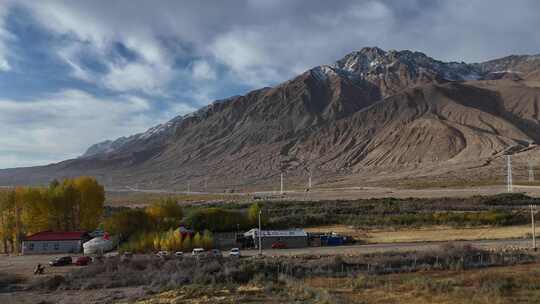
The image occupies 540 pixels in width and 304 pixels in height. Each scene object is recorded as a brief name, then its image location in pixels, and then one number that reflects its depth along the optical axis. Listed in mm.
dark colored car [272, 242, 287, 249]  49231
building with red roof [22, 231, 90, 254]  50625
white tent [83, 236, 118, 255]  48844
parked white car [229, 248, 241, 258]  42188
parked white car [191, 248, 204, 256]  44750
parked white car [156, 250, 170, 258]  41925
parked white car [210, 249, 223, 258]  39969
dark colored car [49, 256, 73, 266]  42156
